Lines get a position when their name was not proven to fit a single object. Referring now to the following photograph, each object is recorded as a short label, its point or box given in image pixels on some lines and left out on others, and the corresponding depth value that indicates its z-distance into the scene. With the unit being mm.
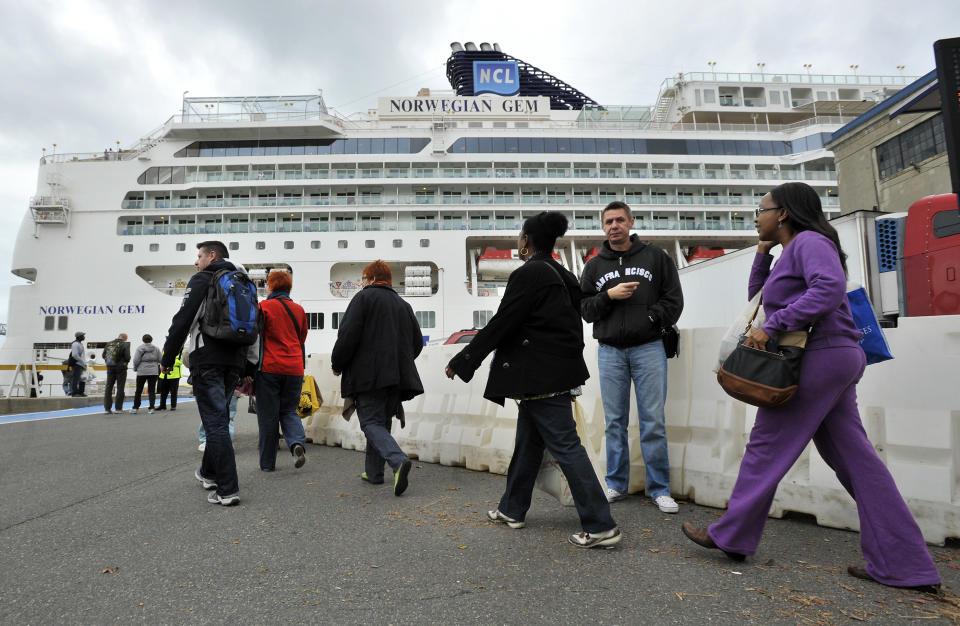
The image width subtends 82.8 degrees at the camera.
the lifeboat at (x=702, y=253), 27750
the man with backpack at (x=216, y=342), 3695
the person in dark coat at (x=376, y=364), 4055
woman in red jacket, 4887
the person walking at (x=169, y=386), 11625
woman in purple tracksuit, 2148
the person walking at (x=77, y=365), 13752
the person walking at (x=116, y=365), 10875
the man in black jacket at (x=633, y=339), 3518
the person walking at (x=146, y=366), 11289
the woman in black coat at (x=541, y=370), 2672
